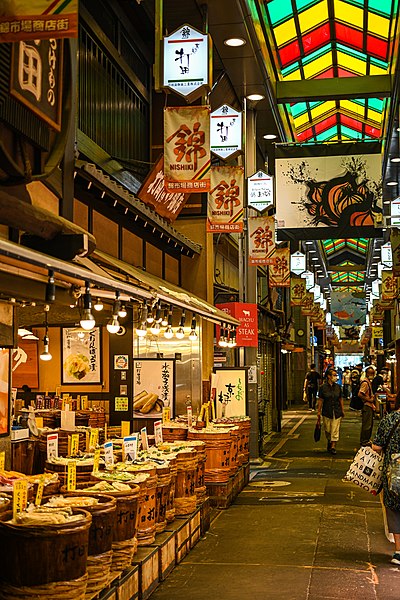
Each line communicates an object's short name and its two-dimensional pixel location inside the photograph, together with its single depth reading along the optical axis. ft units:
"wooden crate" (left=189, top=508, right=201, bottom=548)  32.35
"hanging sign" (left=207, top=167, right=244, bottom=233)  51.49
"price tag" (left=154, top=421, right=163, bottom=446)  35.70
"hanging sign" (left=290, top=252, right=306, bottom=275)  104.58
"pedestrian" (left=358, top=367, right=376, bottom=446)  66.90
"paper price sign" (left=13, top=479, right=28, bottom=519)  19.70
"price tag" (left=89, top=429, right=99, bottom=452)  30.68
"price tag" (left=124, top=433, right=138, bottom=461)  29.60
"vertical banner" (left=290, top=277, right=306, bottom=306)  113.91
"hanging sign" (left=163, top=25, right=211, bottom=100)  36.55
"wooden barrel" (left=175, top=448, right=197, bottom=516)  32.24
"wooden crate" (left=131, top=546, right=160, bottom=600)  24.59
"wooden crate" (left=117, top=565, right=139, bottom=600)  22.44
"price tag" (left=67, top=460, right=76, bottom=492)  24.28
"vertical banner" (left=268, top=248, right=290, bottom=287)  78.84
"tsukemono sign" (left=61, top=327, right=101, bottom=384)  50.29
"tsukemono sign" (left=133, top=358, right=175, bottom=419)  46.34
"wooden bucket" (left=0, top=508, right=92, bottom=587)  18.43
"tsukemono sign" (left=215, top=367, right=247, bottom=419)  52.13
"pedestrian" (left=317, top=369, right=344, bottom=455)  66.80
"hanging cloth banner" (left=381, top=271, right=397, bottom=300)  99.96
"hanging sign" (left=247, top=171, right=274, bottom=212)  61.00
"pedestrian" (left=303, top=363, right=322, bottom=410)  111.26
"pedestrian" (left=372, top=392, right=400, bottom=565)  29.19
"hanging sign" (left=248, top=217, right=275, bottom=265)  61.77
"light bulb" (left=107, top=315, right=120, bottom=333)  24.81
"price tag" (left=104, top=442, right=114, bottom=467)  27.58
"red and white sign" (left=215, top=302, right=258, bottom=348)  58.85
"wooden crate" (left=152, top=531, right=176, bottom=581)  27.17
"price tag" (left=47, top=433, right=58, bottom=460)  27.94
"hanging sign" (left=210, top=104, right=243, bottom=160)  49.60
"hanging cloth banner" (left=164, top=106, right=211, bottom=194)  38.65
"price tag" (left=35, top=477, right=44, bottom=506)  21.75
